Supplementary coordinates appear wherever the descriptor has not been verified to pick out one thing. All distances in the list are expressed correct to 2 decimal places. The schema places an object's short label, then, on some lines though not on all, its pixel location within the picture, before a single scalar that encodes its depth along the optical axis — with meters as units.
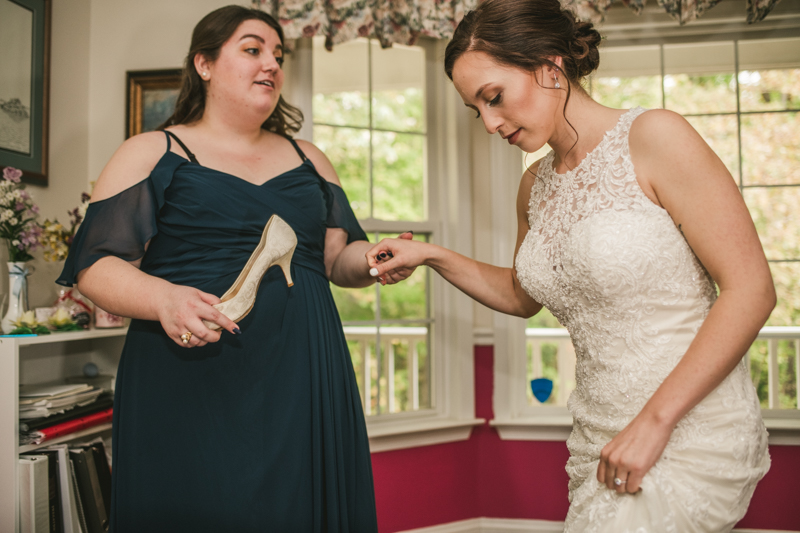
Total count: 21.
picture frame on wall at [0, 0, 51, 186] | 2.05
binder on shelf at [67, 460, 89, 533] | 1.82
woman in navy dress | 1.17
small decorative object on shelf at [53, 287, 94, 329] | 2.07
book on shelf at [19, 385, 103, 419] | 1.74
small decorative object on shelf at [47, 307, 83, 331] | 1.95
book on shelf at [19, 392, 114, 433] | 1.72
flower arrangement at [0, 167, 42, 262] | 1.82
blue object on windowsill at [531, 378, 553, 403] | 2.79
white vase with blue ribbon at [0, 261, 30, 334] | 1.81
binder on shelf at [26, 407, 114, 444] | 1.72
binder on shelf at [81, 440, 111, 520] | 1.93
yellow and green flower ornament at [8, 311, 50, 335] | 1.78
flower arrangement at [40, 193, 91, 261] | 2.00
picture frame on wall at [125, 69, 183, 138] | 2.55
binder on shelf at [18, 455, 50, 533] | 1.65
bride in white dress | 0.96
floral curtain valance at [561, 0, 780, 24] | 2.40
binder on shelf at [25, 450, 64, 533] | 1.74
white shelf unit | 1.62
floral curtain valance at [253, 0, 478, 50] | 2.32
